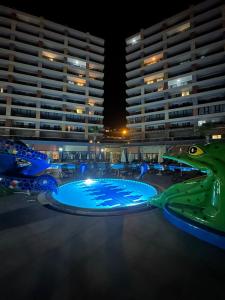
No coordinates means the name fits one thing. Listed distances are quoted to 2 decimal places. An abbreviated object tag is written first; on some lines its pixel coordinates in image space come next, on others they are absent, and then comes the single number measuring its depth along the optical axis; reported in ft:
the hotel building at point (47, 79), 125.49
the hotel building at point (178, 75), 117.08
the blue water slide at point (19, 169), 30.68
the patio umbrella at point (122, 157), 133.10
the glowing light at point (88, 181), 52.09
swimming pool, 33.73
